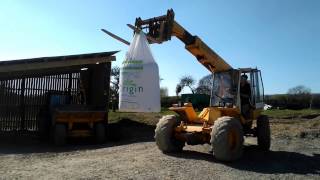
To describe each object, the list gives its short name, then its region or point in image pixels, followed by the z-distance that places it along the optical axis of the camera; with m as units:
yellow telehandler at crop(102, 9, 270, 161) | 5.67
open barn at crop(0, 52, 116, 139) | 9.37
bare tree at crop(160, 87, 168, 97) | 41.16
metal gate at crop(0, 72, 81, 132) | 9.60
